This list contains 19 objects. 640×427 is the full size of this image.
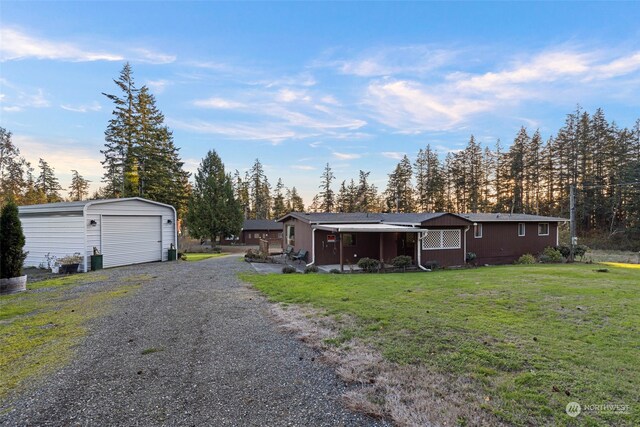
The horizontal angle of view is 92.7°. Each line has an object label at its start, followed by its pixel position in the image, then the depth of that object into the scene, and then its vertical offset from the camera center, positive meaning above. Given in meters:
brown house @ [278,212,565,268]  16.02 -1.34
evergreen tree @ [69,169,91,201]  46.78 +4.64
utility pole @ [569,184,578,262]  18.70 -1.67
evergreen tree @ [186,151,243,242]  31.27 +1.11
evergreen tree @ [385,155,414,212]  44.78 +3.83
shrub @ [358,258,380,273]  14.06 -2.34
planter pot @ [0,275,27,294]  8.29 -1.88
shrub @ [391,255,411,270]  14.82 -2.33
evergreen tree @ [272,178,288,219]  53.22 +2.30
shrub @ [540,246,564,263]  18.37 -2.66
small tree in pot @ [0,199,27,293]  8.41 -0.99
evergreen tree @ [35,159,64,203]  41.82 +4.72
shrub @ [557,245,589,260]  19.36 -2.39
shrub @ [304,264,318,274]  13.91 -2.58
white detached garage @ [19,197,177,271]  12.77 -0.62
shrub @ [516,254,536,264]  18.06 -2.75
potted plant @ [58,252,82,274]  12.05 -1.85
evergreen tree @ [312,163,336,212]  48.12 +4.13
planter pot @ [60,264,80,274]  12.02 -2.06
